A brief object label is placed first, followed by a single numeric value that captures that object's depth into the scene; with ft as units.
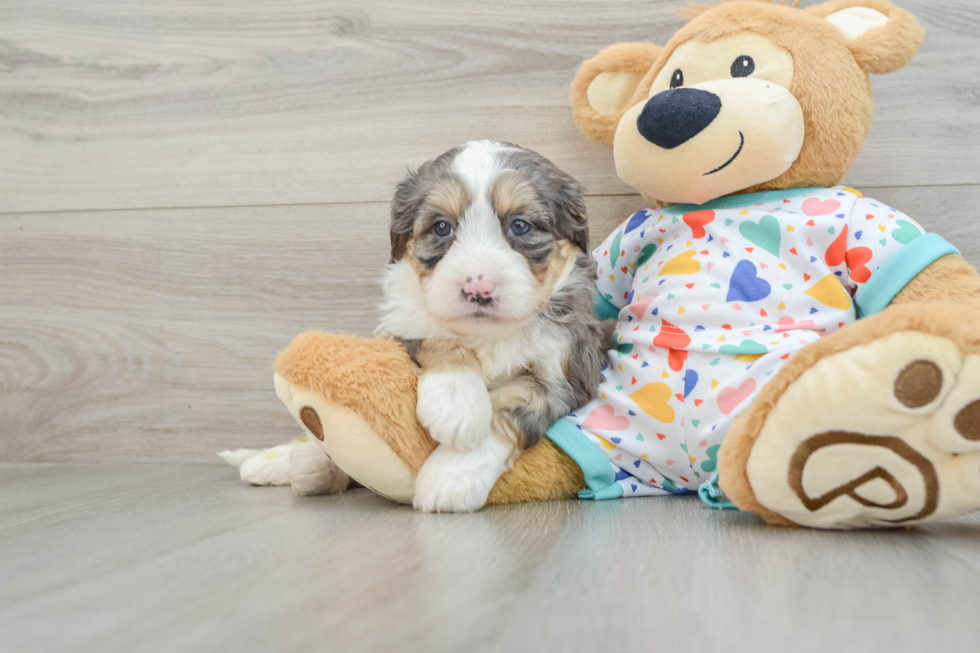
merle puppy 1.61
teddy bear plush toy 1.66
